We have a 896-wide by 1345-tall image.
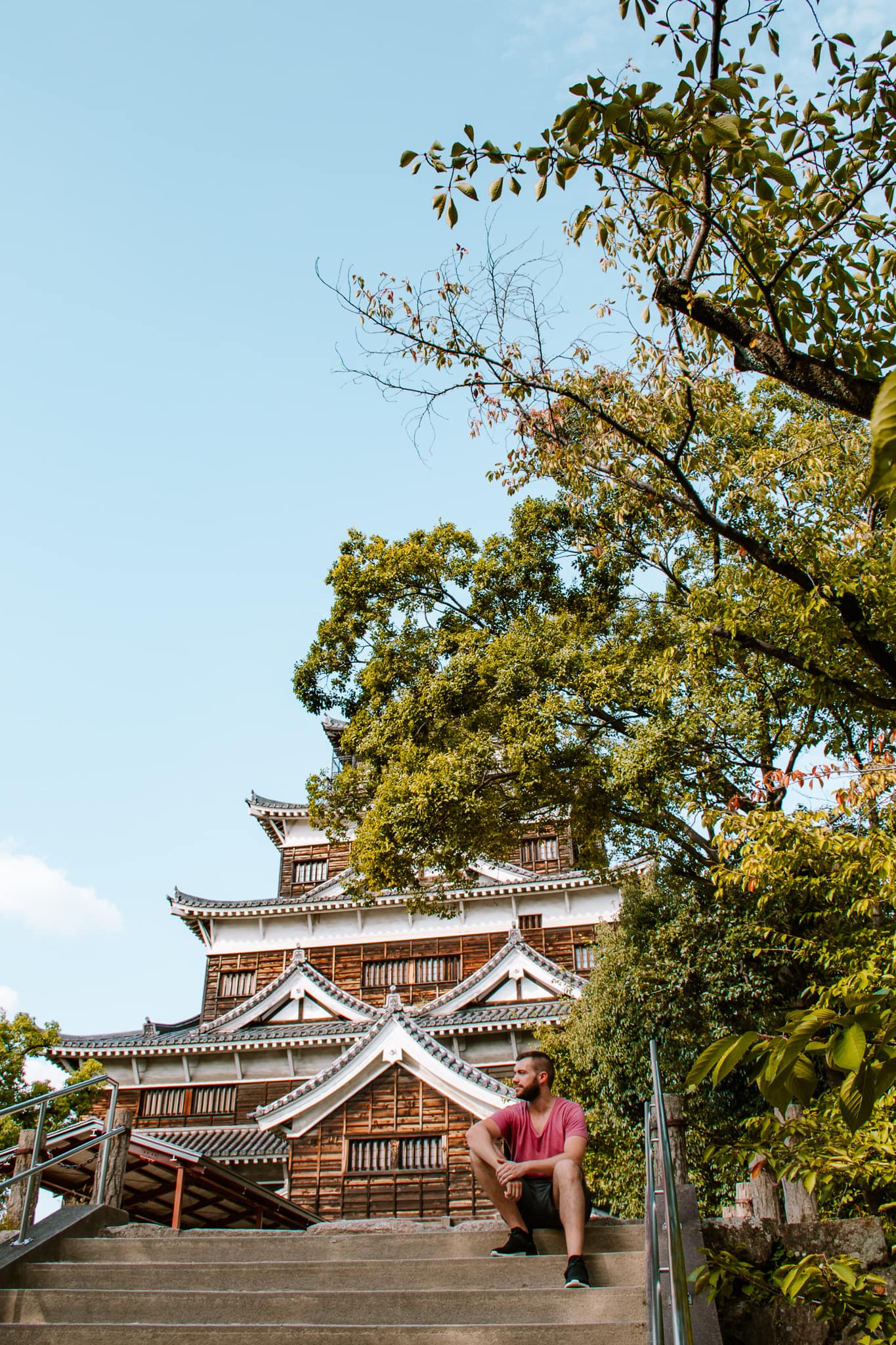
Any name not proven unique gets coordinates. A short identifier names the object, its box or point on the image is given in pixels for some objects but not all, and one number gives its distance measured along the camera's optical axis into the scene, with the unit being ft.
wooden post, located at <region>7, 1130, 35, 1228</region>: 20.85
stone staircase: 12.96
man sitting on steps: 15.56
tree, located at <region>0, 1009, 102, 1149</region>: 59.77
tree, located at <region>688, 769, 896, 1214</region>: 6.81
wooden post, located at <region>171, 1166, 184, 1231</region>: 40.45
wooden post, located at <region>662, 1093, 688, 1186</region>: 19.40
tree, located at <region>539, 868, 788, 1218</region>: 35.37
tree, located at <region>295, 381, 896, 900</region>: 29.89
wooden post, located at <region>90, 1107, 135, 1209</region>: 22.25
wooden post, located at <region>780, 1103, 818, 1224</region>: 19.78
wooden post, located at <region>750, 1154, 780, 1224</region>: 19.66
